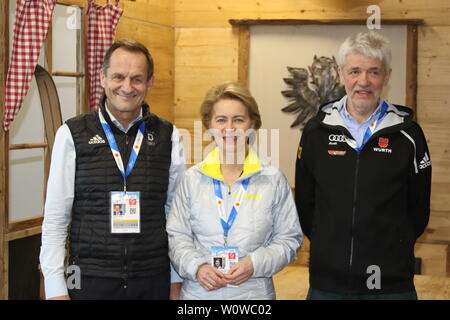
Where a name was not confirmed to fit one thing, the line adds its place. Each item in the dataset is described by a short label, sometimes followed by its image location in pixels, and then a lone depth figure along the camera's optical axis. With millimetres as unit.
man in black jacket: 2475
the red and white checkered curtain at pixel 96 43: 4953
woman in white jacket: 2432
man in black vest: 2451
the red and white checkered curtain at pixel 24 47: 4031
